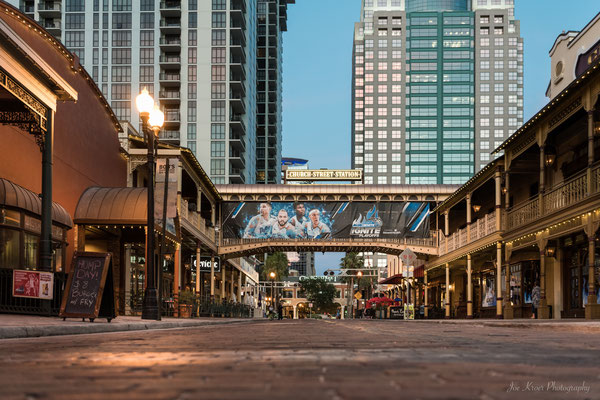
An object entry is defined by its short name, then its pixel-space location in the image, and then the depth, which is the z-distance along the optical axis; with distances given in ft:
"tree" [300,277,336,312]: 392.47
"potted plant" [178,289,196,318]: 100.73
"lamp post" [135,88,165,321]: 59.41
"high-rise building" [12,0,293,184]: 274.77
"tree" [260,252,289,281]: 365.61
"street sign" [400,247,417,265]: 91.71
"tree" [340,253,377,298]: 385.70
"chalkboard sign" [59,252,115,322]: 45.73
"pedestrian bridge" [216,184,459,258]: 142.20
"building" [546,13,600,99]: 89.04
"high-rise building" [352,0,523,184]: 545.44
